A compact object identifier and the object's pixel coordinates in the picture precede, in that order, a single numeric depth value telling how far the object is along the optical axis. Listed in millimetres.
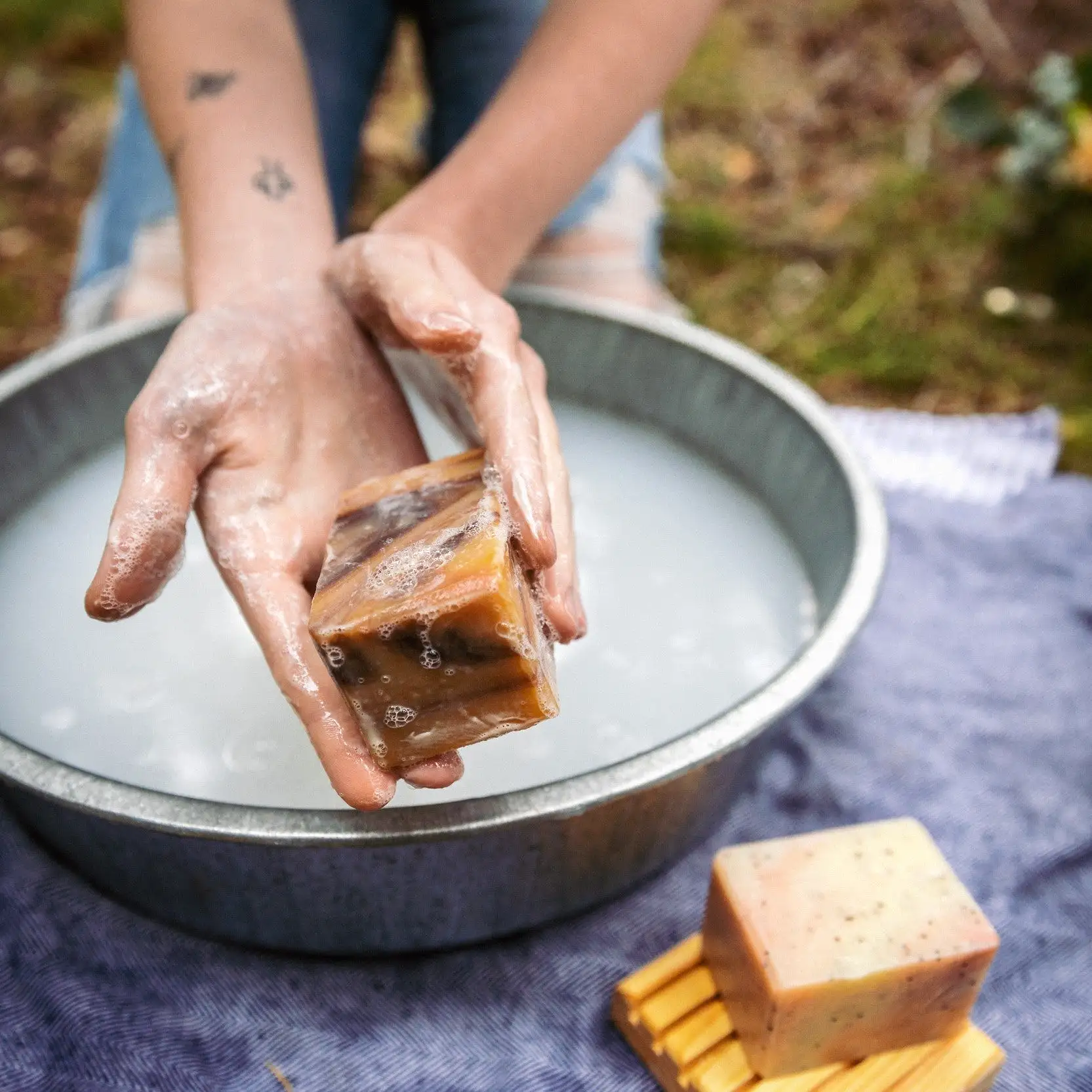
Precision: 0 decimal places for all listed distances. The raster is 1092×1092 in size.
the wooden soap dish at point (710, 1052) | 555
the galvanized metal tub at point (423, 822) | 532
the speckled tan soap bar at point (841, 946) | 536
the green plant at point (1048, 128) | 1014
